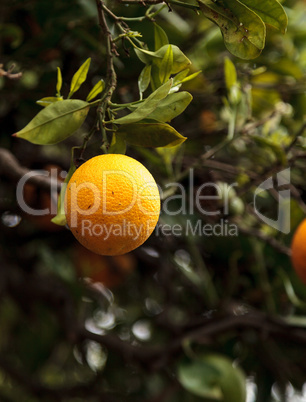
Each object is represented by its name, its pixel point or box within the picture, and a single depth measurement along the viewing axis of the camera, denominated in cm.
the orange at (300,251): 125
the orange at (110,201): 103
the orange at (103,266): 195
